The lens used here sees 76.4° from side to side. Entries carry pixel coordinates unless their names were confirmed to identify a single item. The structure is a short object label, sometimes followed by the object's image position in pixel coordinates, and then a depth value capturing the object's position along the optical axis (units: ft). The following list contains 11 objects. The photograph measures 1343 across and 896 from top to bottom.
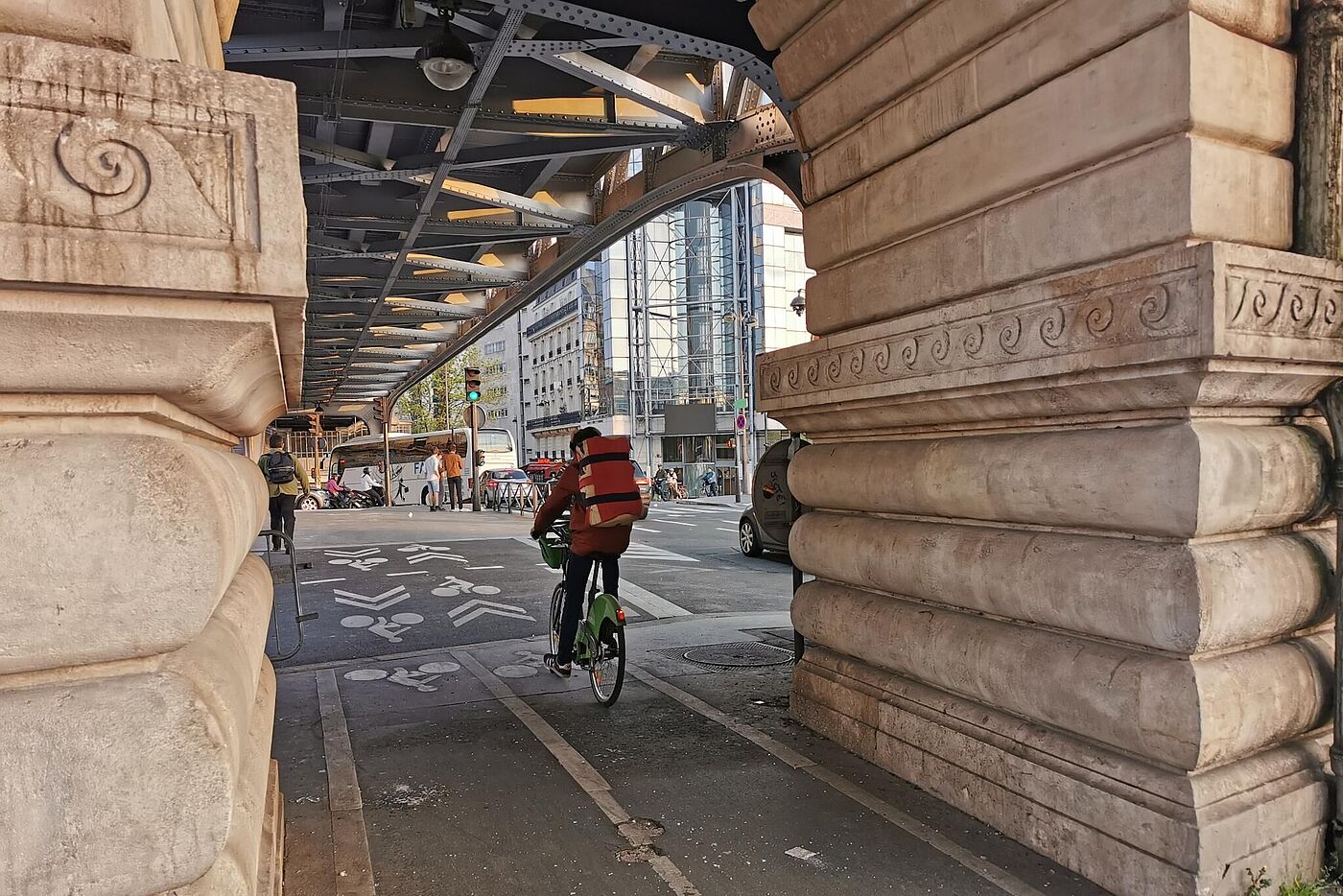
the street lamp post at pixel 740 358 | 126.33
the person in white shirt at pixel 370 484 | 127.95
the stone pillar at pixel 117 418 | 5.23
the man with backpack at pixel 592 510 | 19.67
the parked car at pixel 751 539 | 48.93
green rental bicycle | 19.40
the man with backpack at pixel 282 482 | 37.04
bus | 123.34
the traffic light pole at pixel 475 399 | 83.44
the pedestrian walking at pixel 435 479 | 90.69
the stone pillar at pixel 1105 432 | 10.03
